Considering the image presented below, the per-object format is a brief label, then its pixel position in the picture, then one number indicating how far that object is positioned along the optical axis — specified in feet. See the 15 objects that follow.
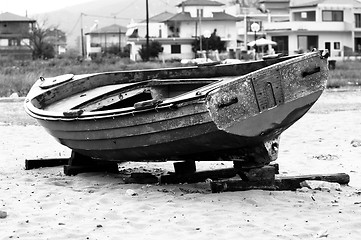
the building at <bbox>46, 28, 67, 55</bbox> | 331.49
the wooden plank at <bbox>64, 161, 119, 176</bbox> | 29.94
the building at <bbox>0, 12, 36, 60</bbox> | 252.83
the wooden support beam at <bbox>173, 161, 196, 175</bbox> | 27.04
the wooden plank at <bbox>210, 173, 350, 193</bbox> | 24.91
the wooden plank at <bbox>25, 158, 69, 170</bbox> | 31.76
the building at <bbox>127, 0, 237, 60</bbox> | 230.27
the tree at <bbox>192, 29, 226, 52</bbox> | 226.46
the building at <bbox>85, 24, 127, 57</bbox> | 328.29
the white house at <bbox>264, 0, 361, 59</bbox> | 223.51
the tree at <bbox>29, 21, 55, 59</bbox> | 245.24
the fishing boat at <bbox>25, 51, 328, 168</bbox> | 22.99
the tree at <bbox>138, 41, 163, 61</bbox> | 216.13
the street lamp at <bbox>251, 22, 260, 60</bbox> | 140.87
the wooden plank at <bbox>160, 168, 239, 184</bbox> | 27.02
